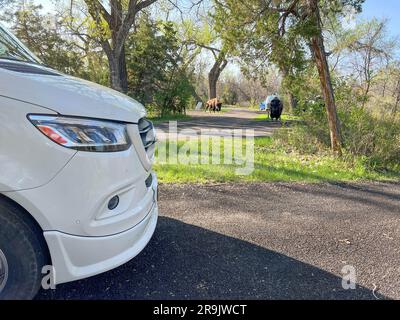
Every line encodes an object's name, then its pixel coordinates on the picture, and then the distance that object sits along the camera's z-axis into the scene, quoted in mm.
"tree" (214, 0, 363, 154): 7004
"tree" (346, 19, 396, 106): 9961
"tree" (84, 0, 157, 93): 8680
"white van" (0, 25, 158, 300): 1781
